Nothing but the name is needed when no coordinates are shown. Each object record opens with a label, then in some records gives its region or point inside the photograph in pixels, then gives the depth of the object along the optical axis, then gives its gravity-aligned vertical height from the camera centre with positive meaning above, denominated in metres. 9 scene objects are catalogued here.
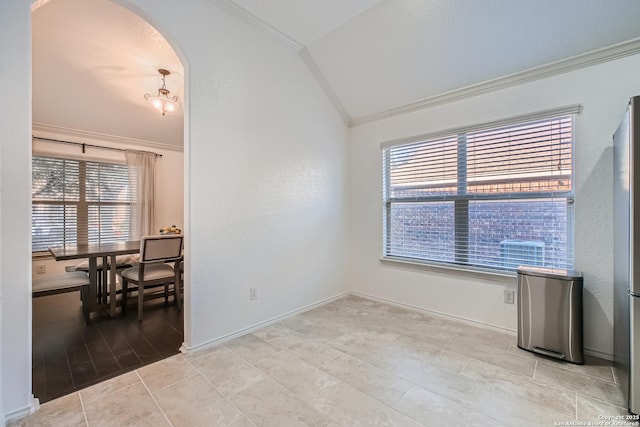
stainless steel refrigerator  1.52 -0.26
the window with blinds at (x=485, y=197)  2.46 +0.17
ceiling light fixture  3.50 +1.44
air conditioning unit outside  2.54 -0.38
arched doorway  2.31 +1.54
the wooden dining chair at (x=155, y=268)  3.07 -0.67
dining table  2.90 -0.46
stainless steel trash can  2.14 -0.81
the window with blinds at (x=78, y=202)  4.18 +0.17
